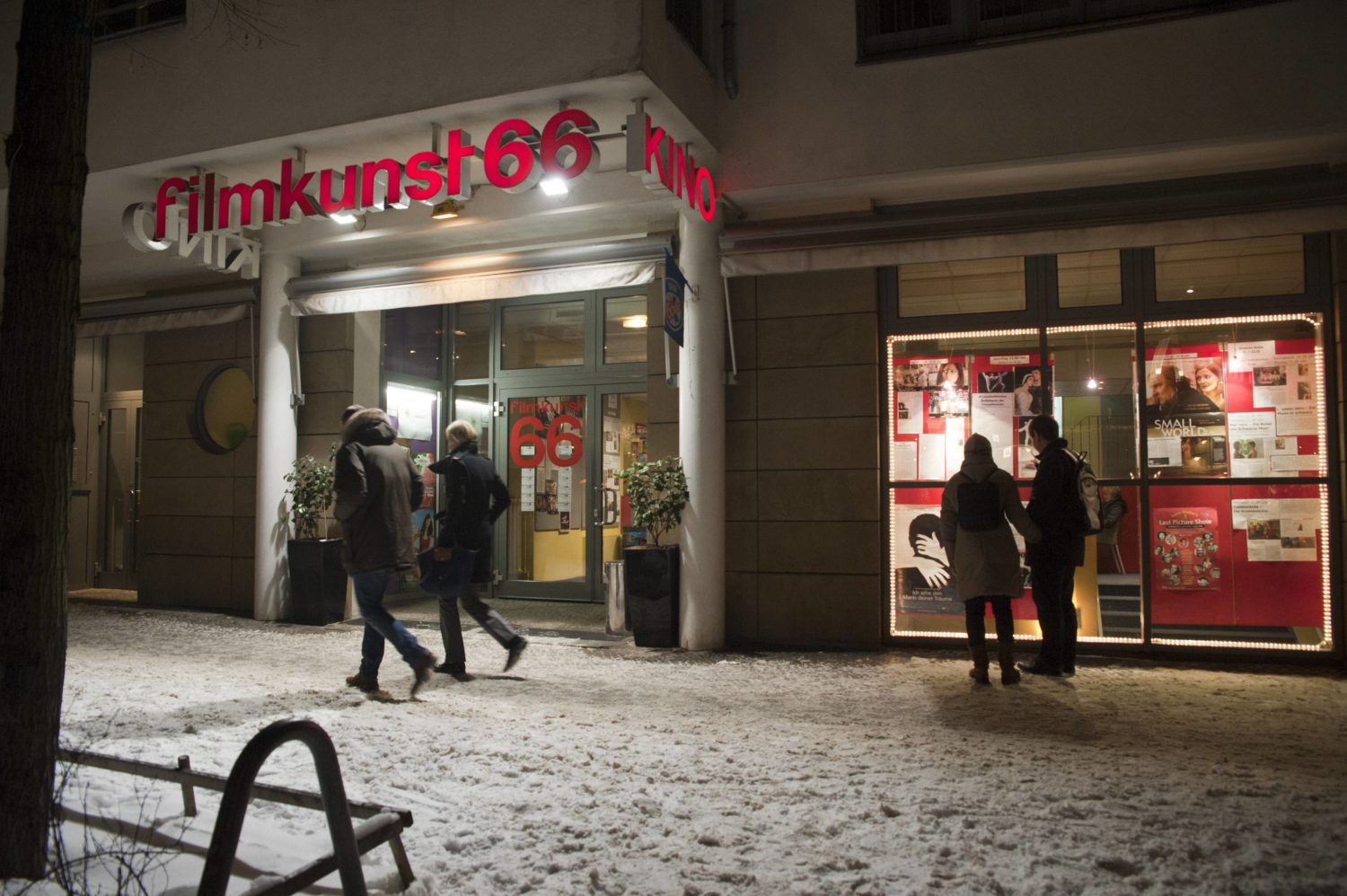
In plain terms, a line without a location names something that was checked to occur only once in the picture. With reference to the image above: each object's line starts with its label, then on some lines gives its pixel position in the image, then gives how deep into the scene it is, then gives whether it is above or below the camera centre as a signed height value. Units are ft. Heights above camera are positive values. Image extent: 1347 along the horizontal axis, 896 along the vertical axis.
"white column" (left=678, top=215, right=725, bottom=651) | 24.90 +1.64
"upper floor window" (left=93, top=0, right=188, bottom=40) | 27.94 +15.33
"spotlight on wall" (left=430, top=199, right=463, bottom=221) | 26.05 +8.29
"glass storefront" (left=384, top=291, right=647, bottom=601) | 32.45 +3.22
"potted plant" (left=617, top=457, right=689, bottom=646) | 24.89 -1.74
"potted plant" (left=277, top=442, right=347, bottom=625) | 29.63 -1.97
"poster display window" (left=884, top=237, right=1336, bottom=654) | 22.63 +0.96
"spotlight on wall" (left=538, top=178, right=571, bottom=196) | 23.98 +8.44
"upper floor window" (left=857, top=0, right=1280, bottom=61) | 22.33 +12.36
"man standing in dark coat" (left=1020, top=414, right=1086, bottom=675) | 20.52 -1.10
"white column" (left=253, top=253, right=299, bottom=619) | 30.71 +2.09
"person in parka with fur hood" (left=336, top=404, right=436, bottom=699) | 19.03 -0.68
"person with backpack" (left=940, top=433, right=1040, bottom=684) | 20.04 -1.05
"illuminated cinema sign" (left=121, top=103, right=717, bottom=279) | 21.31 +8.16
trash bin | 26.22 -2.87
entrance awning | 25.64 +6.65
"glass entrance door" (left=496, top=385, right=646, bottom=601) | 32.50 +0.63
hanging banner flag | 23.70 +5.28
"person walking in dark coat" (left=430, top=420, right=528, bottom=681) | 20.57 -0.81
